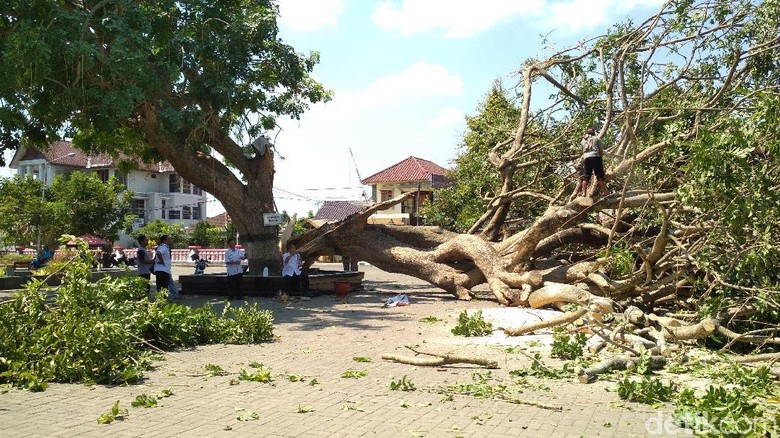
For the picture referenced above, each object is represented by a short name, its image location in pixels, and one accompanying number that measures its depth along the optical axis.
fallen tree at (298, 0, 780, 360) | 8.38
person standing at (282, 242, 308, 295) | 16.12
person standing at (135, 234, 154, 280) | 15.19
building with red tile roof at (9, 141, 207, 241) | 56.66
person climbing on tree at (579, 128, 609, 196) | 12.16
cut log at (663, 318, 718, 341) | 8.46
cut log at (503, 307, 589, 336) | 9.27
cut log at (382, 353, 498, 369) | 7.63
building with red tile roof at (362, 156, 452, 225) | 56.64
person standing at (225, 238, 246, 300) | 16.02
